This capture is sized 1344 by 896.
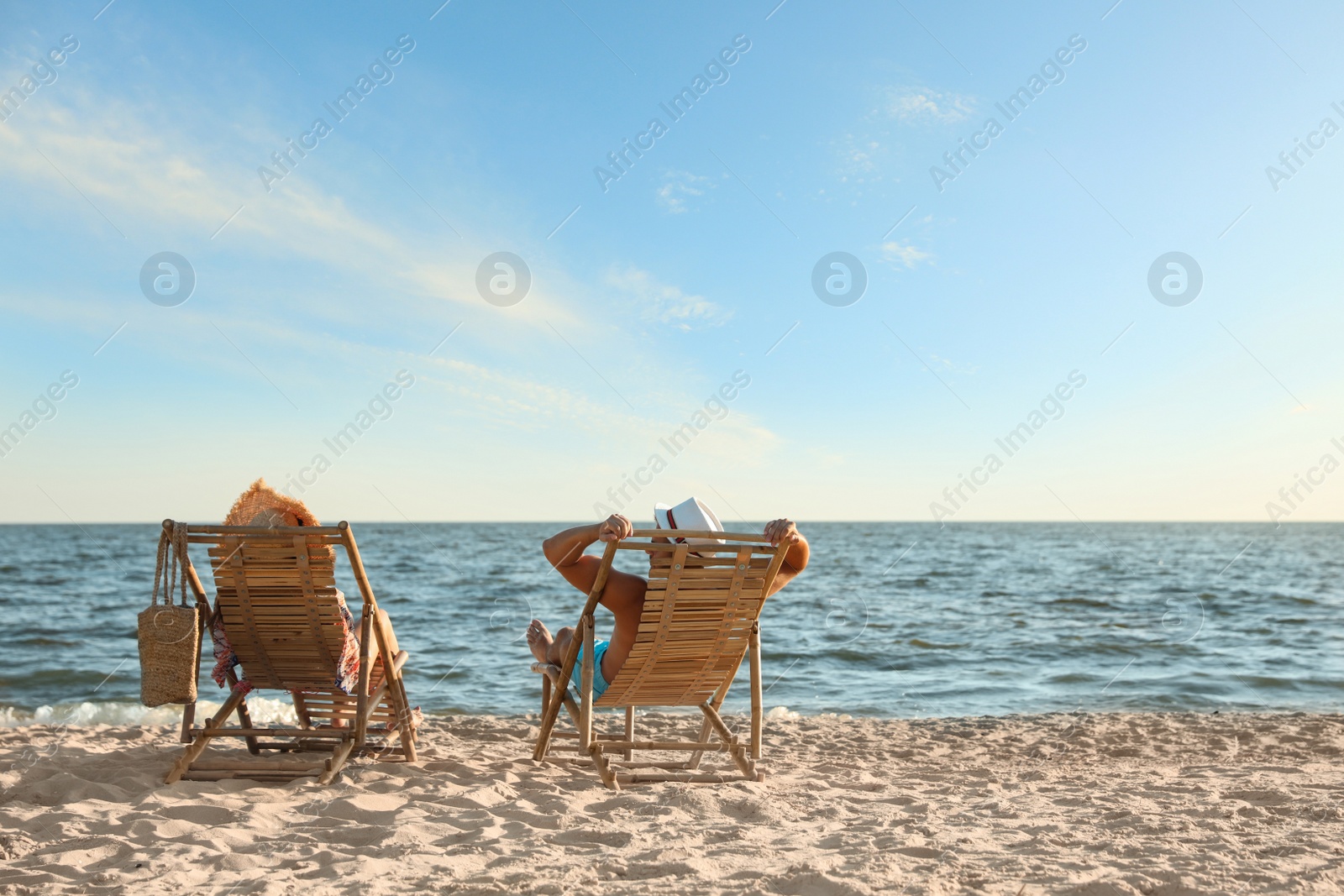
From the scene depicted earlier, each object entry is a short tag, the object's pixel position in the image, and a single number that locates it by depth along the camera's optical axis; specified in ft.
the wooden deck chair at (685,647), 12.88
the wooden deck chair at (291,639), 12.95
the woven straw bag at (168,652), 13.00
